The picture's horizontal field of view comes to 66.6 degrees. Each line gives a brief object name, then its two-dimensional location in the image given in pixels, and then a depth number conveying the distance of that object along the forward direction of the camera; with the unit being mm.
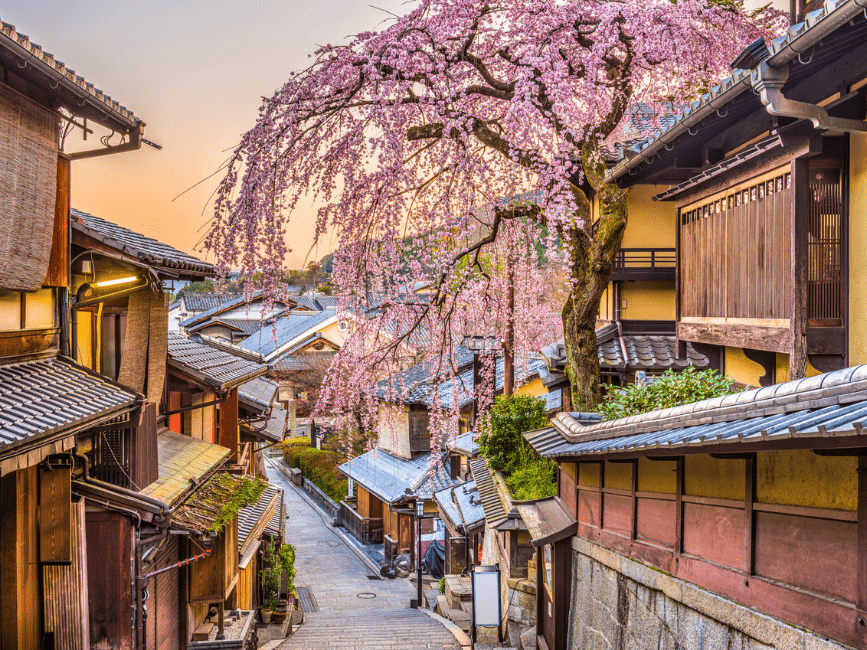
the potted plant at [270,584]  18917
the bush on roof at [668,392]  7539
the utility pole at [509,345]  14499
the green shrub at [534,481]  11898
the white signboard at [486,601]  13312
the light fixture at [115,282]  8648
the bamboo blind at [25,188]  6617
